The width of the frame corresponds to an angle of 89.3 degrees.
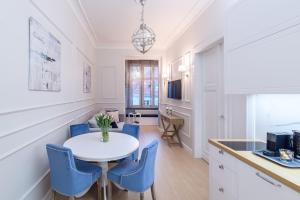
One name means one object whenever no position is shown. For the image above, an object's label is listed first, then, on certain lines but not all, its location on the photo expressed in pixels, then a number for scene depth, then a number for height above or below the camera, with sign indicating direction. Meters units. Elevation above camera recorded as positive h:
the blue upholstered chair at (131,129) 2.66 -0.56
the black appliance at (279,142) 1.26 -0.36
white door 2.68 +0.08
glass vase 2.11 -0.51
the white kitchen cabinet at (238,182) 0.99 -0.66
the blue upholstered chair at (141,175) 1.65 -0.86
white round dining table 1.64 -0.60
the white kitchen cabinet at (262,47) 1.08 +0.45
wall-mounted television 4.17 +0.29
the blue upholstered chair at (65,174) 1.52 -0.79
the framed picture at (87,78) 3.85 +0.55
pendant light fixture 2.62 +1.06
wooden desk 4.02 -0.84
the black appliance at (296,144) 1.18 -0.35
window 7.14 +0.70
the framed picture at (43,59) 1.62 +0.48
